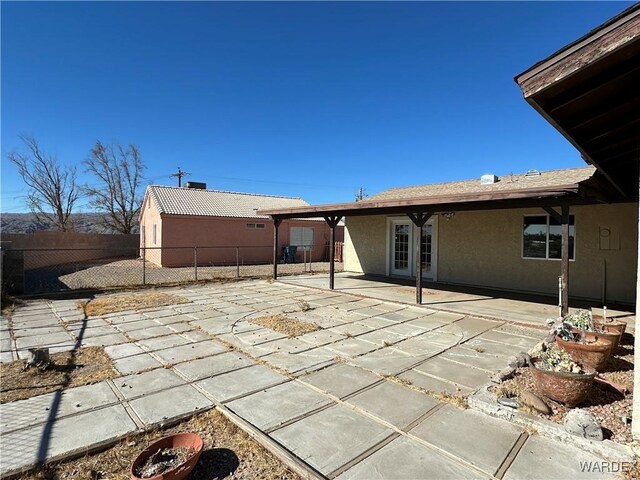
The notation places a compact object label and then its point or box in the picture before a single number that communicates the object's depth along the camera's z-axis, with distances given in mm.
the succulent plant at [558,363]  3059
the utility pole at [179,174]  31844
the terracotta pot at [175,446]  2074
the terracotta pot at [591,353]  3750
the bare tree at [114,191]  27406
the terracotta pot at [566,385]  2902
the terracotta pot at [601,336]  4038
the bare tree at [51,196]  26469
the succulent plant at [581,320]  4383
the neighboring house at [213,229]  16984
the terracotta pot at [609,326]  4566
